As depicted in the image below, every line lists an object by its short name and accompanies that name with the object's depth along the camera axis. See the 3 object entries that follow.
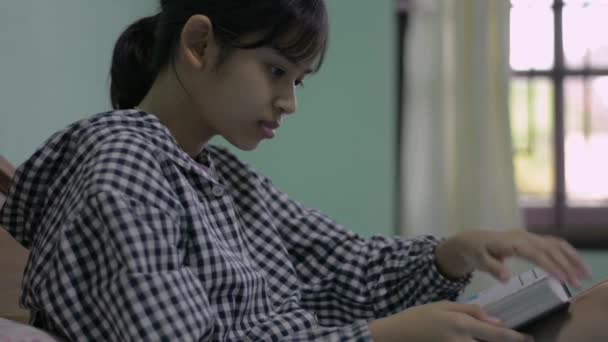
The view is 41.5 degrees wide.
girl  0.76
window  2.91
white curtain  2.67
